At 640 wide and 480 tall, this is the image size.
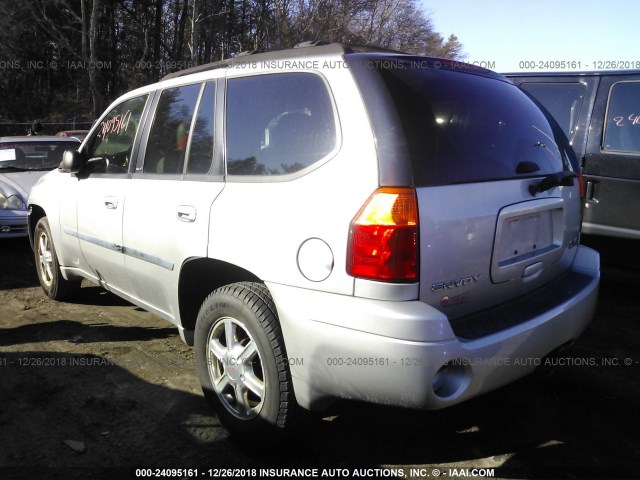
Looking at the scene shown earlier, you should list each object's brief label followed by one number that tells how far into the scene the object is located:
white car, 6.73
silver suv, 2.11
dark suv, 4.86
